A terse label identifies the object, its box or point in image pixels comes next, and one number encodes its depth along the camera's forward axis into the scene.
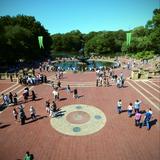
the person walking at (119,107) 18.39
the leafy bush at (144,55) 63.96
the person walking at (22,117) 16.97
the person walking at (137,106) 17.67
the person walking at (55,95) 22.89
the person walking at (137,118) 15.73
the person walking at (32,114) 17.62
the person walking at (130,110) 17.43
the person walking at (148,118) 15.61
